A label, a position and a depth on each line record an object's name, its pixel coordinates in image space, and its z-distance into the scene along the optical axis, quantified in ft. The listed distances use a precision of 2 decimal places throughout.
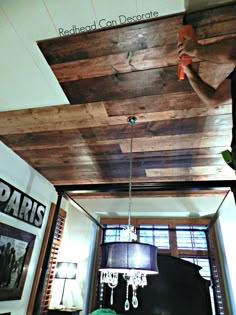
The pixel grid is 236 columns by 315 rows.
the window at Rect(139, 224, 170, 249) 12.92
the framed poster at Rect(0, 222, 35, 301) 7.82
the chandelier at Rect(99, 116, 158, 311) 4.93
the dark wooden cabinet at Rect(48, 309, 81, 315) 9.98
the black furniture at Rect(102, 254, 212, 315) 10.87
